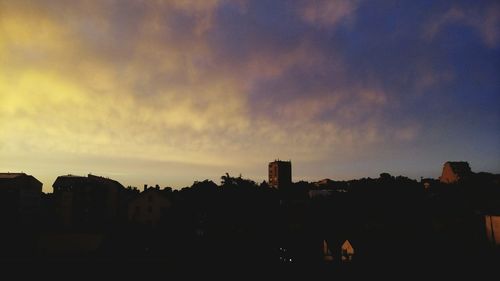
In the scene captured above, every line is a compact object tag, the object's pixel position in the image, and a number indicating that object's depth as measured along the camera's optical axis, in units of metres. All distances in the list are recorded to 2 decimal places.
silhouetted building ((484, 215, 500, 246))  42.44
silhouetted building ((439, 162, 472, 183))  85.62
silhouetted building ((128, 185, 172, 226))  53.94
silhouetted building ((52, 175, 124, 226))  50.81
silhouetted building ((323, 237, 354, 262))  40.97
